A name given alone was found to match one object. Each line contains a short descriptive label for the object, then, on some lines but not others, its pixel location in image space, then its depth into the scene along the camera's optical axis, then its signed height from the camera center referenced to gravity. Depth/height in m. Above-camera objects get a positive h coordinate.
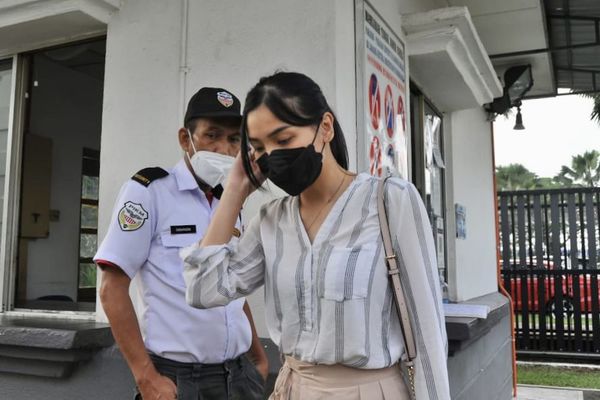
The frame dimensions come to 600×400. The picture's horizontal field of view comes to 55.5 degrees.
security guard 1.89 -0.12
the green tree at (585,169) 40.03 +5.51
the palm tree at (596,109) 14.33 +3.59
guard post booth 2.78 +0.82
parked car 8.12 -0.62
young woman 1.36 -0.05
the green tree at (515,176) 45.38 +5.51
